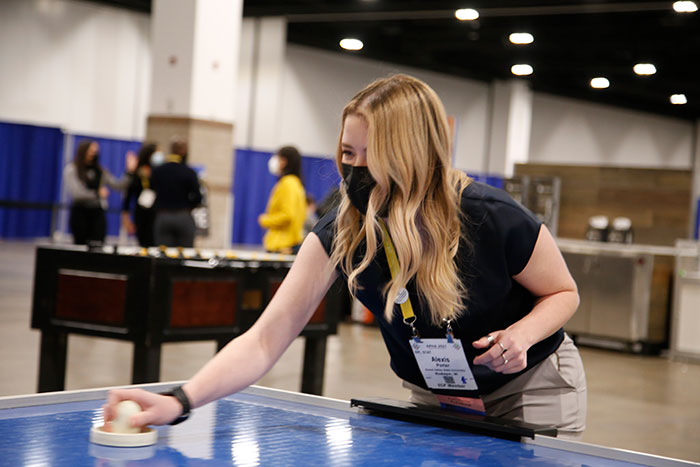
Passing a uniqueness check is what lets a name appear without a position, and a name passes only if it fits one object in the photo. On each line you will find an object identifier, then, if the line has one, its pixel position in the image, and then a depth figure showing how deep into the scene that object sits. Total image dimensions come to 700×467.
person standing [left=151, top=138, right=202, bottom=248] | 7.27
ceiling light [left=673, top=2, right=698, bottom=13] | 11.77
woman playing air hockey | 1.66
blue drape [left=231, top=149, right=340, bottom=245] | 17.39
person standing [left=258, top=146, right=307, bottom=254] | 6.54
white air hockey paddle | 1.43
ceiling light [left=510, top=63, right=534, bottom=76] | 17.06
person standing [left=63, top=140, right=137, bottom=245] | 9.56
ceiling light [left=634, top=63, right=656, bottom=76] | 17.56
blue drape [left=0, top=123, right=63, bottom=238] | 15.71
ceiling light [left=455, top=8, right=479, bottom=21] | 13.36
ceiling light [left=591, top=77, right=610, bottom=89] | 19.36
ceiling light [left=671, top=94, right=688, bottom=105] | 21.67
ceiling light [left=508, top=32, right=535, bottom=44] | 14.47
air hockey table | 1.38
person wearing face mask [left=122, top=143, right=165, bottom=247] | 8.46
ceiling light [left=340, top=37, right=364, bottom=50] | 17.08
